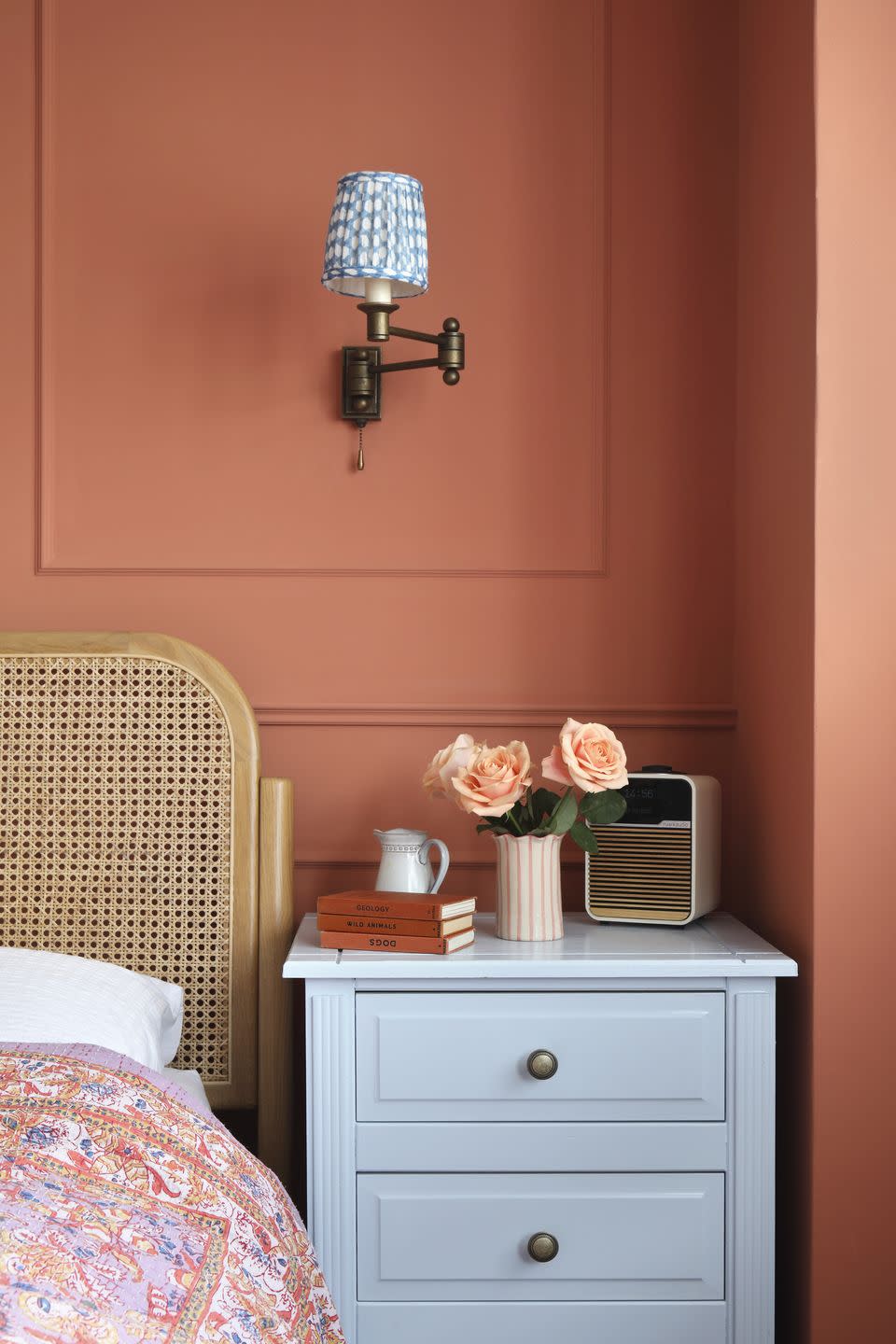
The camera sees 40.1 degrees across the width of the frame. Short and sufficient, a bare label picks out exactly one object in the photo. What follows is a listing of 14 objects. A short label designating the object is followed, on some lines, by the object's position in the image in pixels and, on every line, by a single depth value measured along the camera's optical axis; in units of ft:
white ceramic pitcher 6.16
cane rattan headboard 6.37
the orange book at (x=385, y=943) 5.66
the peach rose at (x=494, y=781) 5.80
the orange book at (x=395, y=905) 5.68
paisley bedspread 3.42
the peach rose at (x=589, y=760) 5.83
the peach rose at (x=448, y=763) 6.01
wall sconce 6.11
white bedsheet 5.95
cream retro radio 6.15
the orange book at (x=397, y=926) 5.67
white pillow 5.12
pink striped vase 5.97
